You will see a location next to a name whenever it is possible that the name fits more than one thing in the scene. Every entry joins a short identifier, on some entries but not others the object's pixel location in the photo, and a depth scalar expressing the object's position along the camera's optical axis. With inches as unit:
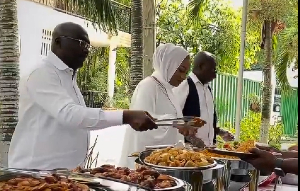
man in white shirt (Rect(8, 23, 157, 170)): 72.4
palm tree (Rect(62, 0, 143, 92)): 159.6
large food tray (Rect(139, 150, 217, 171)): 69.9
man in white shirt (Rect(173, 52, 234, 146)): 125.1
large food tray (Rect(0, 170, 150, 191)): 52.2
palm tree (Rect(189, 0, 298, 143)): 263.1
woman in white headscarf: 104.8
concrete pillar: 322.7
